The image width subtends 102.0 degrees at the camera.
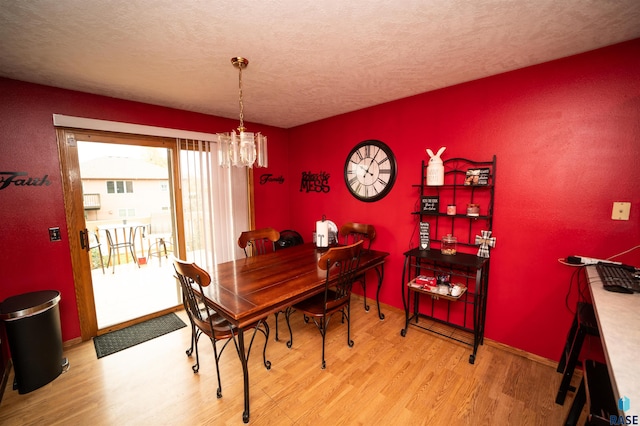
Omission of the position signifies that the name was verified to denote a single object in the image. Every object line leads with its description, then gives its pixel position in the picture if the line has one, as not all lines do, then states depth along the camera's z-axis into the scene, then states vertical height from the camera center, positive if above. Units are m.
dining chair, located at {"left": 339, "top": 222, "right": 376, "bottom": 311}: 3.03 -0.57
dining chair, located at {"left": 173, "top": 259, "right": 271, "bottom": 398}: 1.60 -0.87
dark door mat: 2.43 -1.48
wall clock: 2.92 +0.20
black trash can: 1.87 -1.11
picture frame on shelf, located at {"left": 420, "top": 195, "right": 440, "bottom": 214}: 2.53 -0.17
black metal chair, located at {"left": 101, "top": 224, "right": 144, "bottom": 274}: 4.61 -0.95
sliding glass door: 3.16 -0.83
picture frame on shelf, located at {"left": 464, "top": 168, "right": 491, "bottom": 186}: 2.22 +0.08
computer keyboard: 1.42 -0.54
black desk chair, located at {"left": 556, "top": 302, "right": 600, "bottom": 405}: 1.57 -0.98
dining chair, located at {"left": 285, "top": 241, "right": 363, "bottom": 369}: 1.94 -0.86
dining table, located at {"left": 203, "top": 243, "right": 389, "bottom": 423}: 1.63 -0.74
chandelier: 1.90 +0.31
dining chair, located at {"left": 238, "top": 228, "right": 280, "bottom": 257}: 2.77 -0.54
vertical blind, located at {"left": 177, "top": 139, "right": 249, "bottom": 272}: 3.07 -0.19
